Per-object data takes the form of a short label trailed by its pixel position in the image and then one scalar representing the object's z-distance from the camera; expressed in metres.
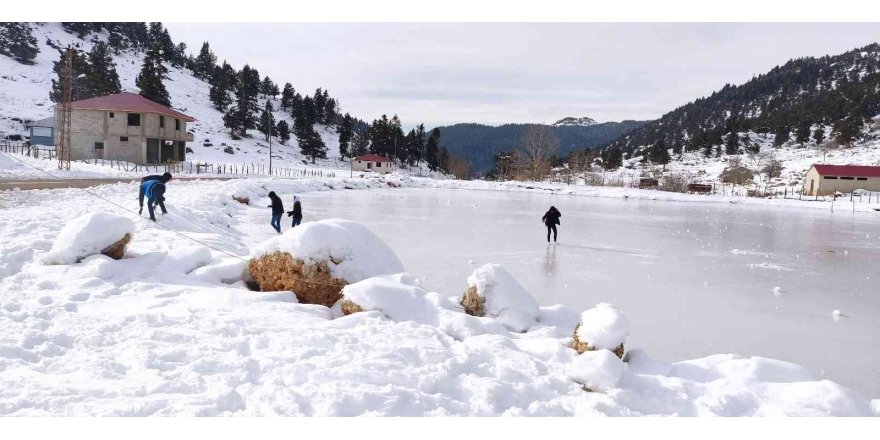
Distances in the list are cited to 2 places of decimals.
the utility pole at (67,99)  31.87
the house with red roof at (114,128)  46.69
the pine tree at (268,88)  128.12
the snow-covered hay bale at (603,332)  5.36
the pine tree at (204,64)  126.62
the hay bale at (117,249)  8.18
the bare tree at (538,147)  71.44
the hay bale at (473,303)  6.89
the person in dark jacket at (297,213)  15.09
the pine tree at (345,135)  98.88
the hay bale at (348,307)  6.60
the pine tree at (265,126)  97.15
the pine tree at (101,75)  76.06
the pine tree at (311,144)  90.62
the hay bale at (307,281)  7.36
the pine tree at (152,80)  76.92
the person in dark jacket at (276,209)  14.87
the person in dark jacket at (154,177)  12.67
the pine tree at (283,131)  94.62
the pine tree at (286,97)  120.31
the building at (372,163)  84.06
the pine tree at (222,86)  100.81
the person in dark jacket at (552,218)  15.86
